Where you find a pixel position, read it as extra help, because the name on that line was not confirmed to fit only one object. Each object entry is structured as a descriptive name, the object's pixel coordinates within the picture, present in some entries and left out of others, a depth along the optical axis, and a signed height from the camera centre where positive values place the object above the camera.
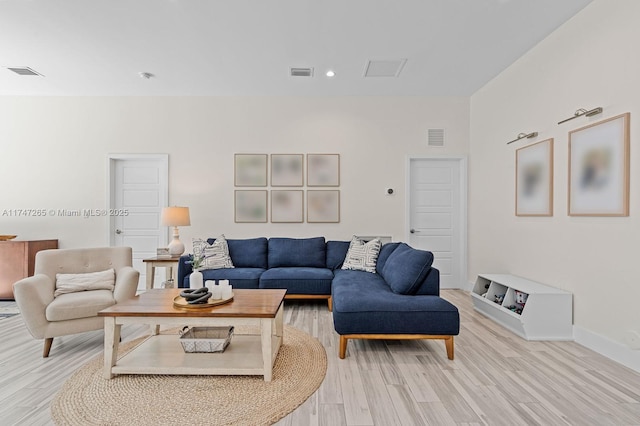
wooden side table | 3.92 -0.67
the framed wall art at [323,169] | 4.81 +0.64
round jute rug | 1.73 -1.15
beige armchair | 2.48 -0.74
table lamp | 4.13 -0.13
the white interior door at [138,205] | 4.89 +0.08
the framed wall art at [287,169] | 4.81 +0.64
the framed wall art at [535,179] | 3.20 +0.36
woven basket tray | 2.32 -0.99
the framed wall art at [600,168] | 2.42 +0.38
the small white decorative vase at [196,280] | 2.58 -0.58
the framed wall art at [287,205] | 4.81 +0.09
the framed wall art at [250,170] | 4.80 +0.62
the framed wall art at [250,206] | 4.80 +0.07
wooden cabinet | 4.16 -0.74
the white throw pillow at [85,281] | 2.82 -0.68
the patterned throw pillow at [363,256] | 3.96 -0.58
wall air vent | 4.82 +1.16
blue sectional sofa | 2.48 -0.75
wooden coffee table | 2.10 -0.92
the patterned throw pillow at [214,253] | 4.03 -0.56
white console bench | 2.87 -0.96
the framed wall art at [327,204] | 4.81 +0.10
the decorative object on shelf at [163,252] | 4.11 -0.56
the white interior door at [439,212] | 4.88 +0.00
